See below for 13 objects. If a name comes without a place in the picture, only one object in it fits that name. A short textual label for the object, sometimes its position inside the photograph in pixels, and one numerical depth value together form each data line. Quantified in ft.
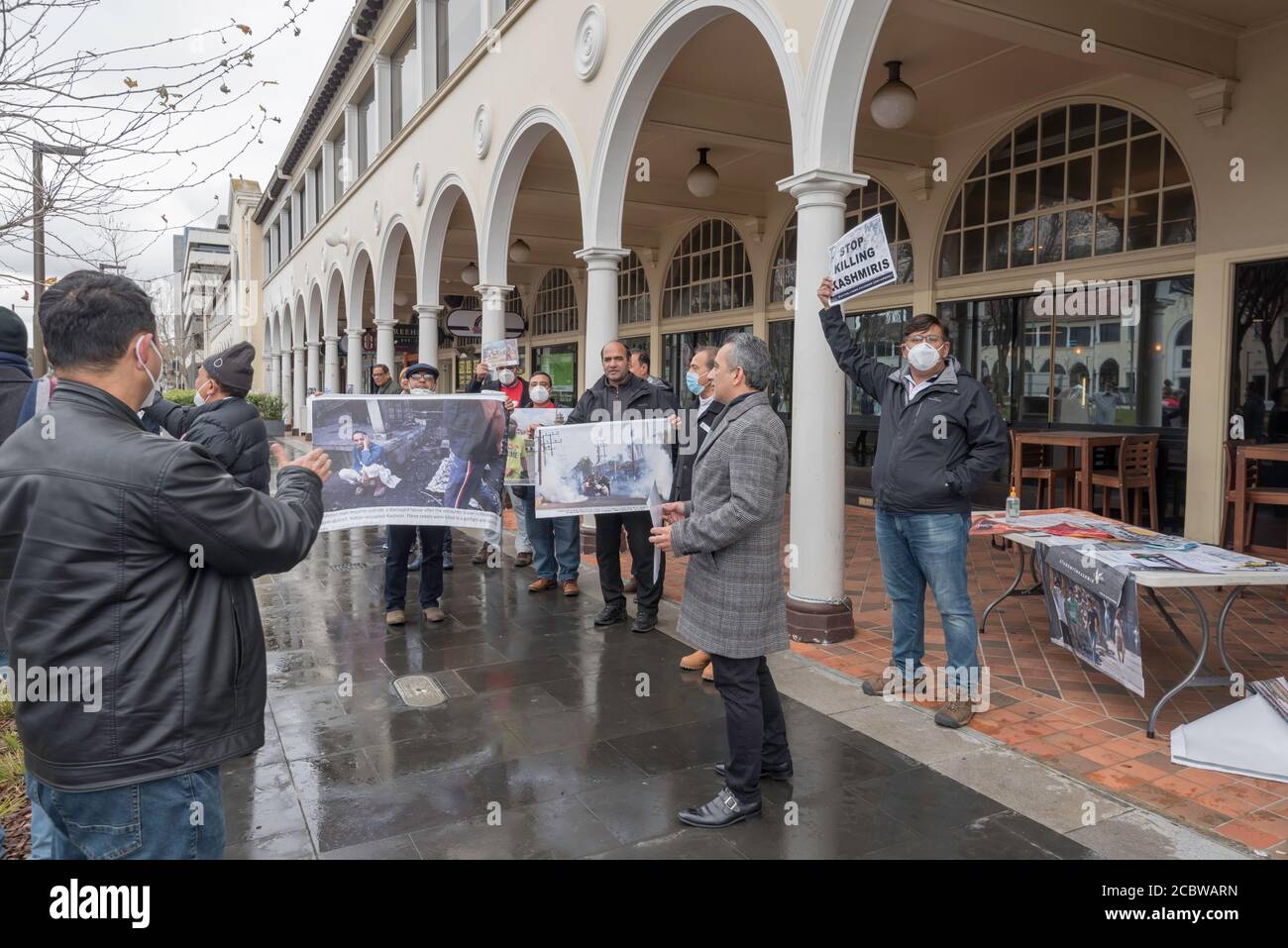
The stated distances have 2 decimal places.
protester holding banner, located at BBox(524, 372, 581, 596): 23.16
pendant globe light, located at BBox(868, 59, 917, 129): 23.99
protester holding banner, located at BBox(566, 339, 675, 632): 19.53
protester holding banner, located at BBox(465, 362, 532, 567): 25.94
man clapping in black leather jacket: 5.82
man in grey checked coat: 10.58
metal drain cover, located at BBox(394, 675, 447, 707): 15.11
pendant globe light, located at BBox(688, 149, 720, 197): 32.83
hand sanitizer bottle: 18.11
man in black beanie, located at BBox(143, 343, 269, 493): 13.42
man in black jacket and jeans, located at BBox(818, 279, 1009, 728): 13.71
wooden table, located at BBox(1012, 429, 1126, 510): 25.70
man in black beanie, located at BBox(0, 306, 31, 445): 11.04
